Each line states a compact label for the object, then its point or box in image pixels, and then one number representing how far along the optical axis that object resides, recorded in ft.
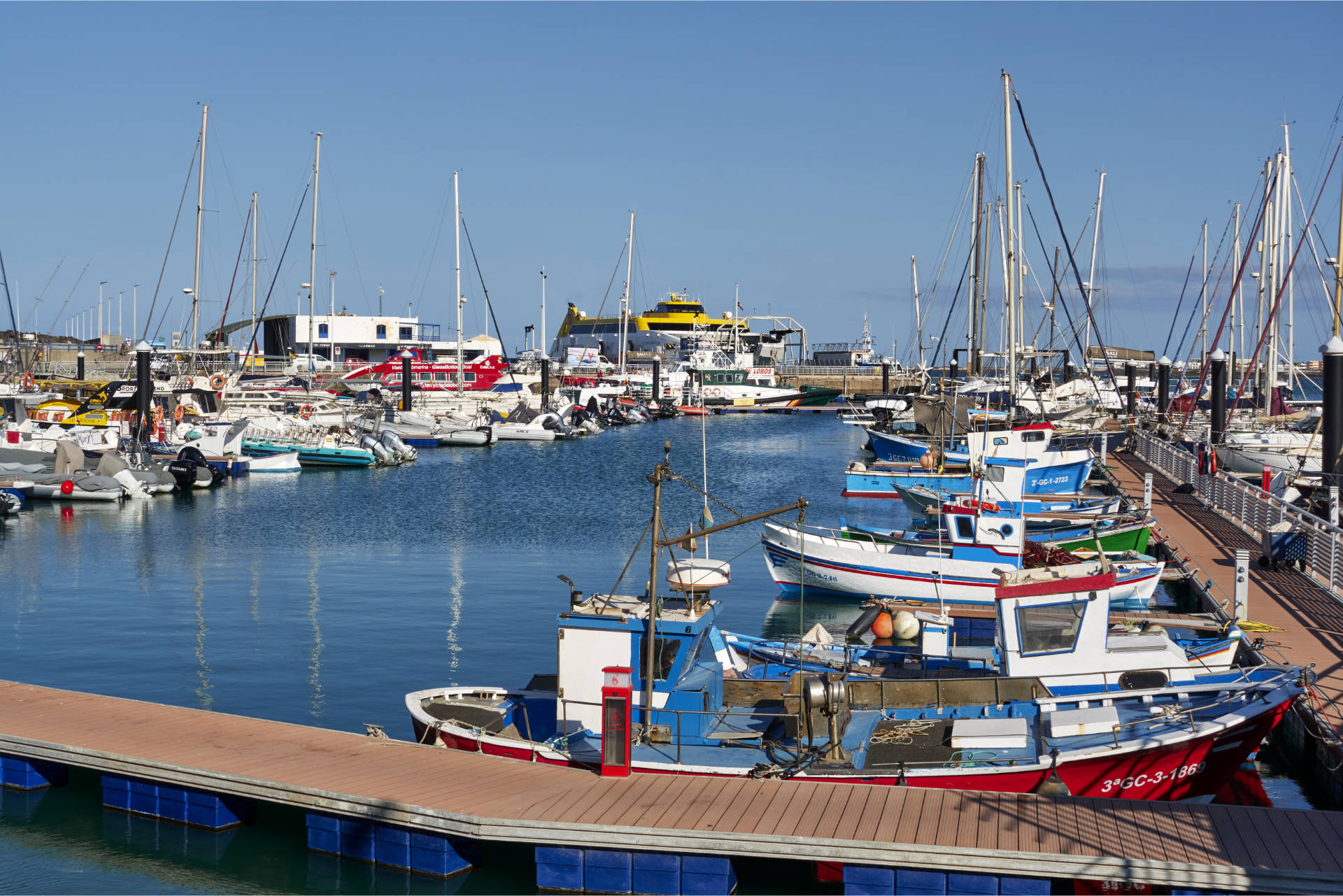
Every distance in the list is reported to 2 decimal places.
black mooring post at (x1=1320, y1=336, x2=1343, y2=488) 84.55
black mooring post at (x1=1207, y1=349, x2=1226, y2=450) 137.69
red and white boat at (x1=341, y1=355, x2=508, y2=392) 284.20
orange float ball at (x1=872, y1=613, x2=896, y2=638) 62.34
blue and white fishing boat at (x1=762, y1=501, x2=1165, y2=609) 78.89
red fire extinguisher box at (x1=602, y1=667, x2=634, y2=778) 40.24
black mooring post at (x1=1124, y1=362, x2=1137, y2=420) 202.28
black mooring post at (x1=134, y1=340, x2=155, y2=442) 149.07
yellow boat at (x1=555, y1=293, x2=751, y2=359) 420.77
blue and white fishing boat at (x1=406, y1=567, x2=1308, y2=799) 41.37
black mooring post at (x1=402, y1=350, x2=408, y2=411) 233.55
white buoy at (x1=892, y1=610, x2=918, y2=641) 61.82
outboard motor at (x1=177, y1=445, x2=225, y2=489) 149.89
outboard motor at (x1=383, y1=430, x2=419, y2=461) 186.39
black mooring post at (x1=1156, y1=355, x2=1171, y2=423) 178.33
